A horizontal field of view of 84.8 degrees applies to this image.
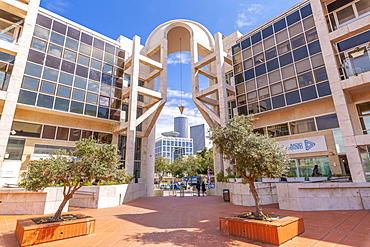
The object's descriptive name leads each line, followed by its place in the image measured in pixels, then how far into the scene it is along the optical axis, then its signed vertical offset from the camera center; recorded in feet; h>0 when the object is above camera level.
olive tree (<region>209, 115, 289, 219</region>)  24.43 +2.93
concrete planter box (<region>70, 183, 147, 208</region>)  45.11 -3.63
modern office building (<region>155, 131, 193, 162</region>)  422.82 +64.75
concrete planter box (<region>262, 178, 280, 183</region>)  57.35 -1.04
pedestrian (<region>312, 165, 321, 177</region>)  55.63 +0.83
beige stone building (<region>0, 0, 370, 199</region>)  51.85 +29.55
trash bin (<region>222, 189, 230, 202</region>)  53.52 -4.67
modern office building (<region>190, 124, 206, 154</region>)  594.41 +112.56
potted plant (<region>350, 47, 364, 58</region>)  43.84 +25.86
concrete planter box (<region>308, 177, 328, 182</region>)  50.84 -0.74
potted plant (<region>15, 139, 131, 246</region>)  21.71 +0.61
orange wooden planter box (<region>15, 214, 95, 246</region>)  20.48 -5.13
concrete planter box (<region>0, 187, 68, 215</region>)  35.59 -3.39
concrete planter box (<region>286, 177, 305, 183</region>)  55.06 -0.91
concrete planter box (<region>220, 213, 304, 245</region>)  19.95 -5.35
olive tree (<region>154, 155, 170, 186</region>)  206.18 +13.51
